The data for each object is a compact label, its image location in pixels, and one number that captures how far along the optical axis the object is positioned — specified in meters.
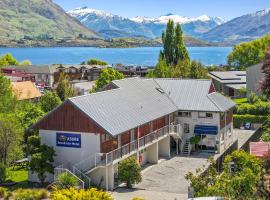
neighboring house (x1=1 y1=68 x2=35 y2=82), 102.49
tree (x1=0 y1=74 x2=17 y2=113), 54.62
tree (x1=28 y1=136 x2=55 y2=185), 39.03
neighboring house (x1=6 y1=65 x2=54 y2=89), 120.38
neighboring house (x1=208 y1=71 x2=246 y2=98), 93.12
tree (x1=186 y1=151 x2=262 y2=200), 22.82
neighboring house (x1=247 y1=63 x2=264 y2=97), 79.51
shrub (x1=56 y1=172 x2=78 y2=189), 36.51
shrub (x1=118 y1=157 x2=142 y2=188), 39.41
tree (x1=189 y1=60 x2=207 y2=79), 82.50
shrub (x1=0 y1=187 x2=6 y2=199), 35.95
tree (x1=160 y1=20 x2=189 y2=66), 99.44
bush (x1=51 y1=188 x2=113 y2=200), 25.12
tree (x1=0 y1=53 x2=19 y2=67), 145.52
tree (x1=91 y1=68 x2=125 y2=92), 72.33
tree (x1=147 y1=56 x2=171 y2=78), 80.81
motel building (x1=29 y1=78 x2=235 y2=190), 39.50
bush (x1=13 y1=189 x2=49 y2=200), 32.28
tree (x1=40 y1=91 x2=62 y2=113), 60.03
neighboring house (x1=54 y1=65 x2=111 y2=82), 120.38
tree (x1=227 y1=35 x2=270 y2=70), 129.38
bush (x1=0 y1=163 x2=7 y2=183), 39.62
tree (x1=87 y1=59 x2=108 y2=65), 156.62
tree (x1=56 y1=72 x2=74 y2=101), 70.74
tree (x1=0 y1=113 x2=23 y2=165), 40.78
